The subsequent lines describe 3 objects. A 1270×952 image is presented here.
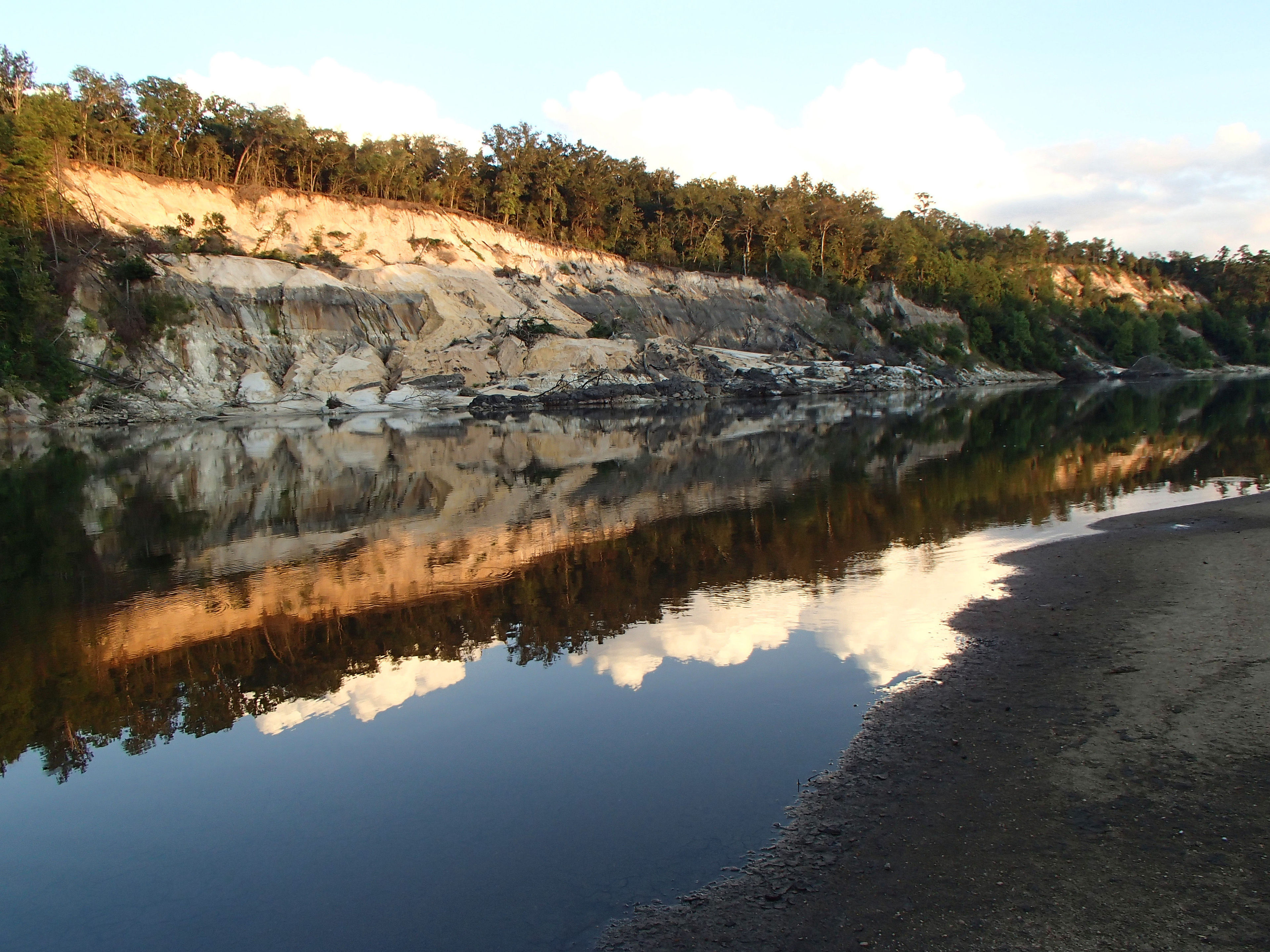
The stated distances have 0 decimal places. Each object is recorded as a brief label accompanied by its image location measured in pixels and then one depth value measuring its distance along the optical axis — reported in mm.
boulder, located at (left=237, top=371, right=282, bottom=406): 50469
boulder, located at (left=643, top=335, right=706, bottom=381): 64375
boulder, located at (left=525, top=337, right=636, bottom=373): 59562
